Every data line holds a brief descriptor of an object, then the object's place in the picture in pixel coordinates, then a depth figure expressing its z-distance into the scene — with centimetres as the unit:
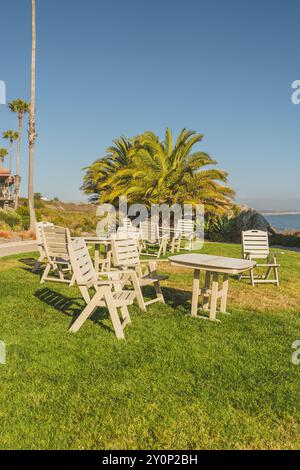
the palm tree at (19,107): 3812
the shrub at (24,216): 2058
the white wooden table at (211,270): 536
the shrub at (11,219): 2034
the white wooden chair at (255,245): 869
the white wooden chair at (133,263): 580
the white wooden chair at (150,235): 1317
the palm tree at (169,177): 1844
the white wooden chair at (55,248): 751
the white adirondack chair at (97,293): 451
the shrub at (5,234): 1719
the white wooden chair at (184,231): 1424
